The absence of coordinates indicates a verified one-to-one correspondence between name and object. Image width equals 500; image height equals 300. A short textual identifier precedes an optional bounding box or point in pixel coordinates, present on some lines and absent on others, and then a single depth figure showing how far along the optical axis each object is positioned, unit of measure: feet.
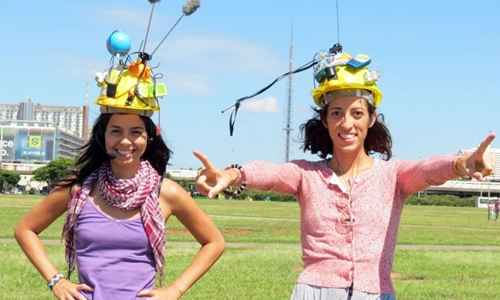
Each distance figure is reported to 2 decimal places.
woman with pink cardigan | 13.44
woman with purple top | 13.02
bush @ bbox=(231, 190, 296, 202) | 346.54
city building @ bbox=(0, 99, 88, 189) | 639.76
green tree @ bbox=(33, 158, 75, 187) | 422.41
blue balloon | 13.83
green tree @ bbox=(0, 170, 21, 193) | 434.55
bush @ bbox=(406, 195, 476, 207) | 365.61
